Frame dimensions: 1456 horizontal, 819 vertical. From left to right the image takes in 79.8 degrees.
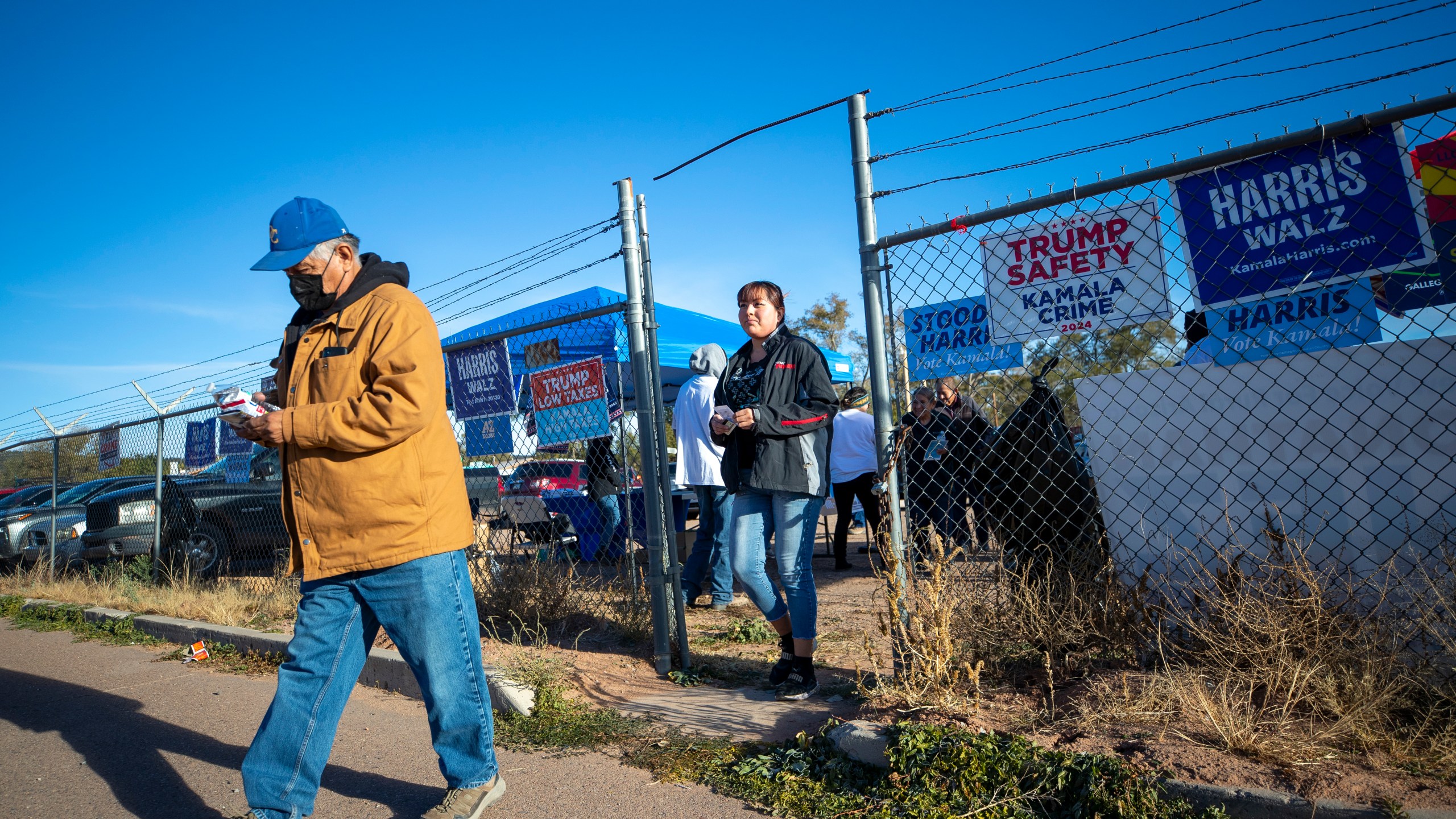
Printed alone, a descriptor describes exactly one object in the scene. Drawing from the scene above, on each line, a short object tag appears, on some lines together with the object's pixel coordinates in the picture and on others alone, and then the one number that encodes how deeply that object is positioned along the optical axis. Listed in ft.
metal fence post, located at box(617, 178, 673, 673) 15.08
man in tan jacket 8.39
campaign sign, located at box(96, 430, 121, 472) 33.65
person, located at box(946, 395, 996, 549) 13.03
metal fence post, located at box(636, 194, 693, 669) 15.03
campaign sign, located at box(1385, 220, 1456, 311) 8.77
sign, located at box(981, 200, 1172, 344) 10.34
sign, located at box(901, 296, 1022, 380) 11.95
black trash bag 12.85
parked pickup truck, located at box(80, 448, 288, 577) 30.04
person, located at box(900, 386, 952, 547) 12.00
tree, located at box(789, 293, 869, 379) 119.65
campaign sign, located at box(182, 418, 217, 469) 29.53
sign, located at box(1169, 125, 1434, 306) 8.98
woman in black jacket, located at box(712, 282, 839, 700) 12.55
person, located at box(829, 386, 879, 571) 27.58
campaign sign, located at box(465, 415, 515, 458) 19.34
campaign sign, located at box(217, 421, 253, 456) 29.19
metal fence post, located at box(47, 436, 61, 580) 34.27
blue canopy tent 18.29
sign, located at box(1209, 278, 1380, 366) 9.83
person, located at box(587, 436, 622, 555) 19.35
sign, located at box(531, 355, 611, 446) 17.01
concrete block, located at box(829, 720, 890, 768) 9.59
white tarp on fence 9.70
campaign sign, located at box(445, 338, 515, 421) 19.21
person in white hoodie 21.21
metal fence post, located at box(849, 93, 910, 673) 11.97
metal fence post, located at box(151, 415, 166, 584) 28.24
